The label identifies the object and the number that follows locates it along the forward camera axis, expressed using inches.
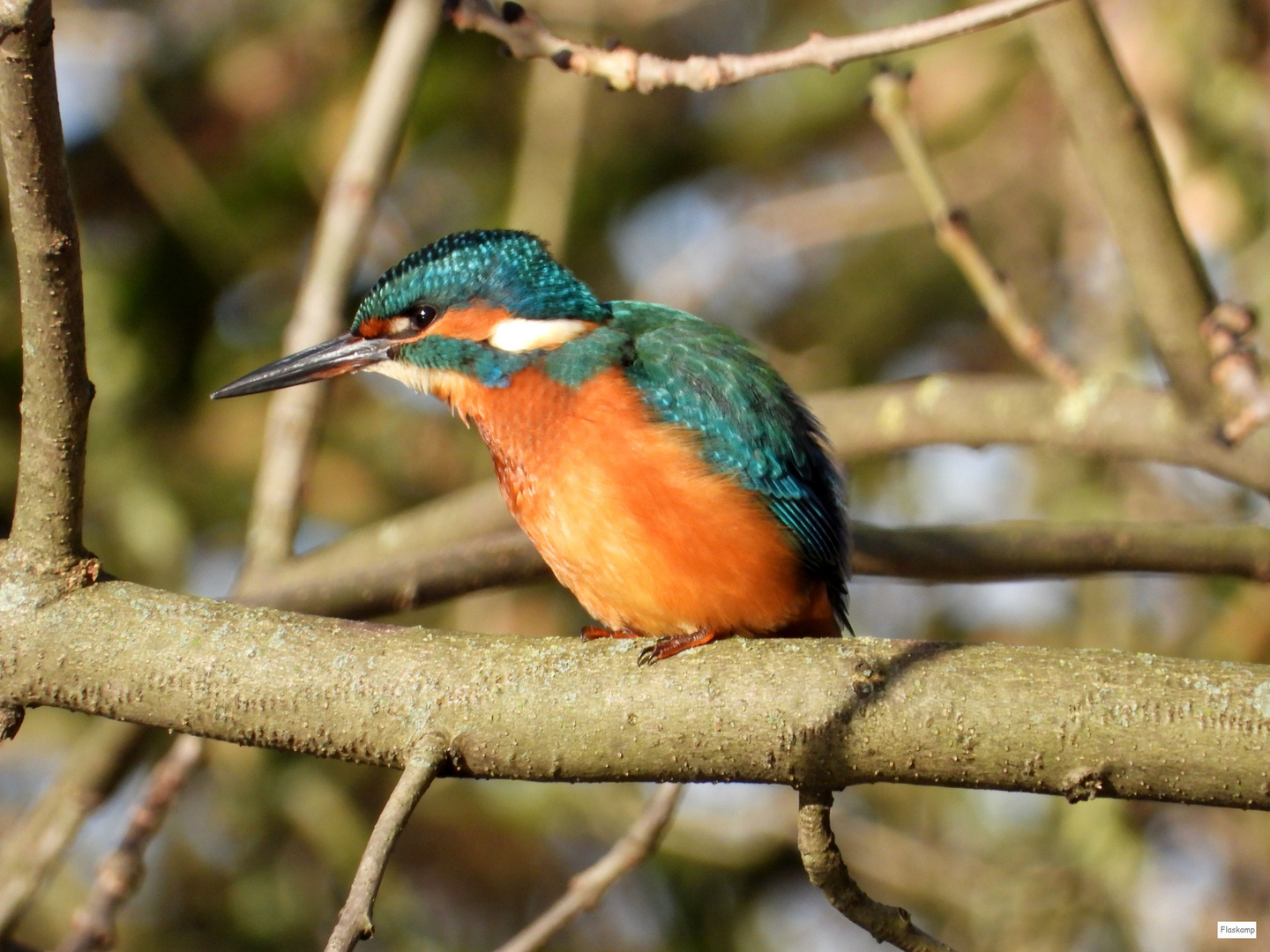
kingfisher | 221.9
